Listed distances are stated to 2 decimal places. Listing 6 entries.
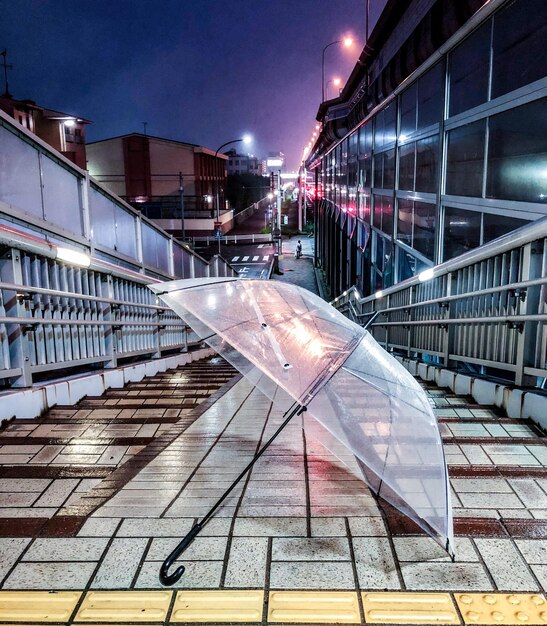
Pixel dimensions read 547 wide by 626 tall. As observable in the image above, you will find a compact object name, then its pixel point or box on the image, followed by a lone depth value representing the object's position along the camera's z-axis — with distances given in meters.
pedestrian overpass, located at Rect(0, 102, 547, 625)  2.23
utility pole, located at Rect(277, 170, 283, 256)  53.83
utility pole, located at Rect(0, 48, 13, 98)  37.78
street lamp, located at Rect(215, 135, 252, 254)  30.89
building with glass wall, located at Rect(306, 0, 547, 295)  5.61
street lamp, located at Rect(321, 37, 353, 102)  29.91
